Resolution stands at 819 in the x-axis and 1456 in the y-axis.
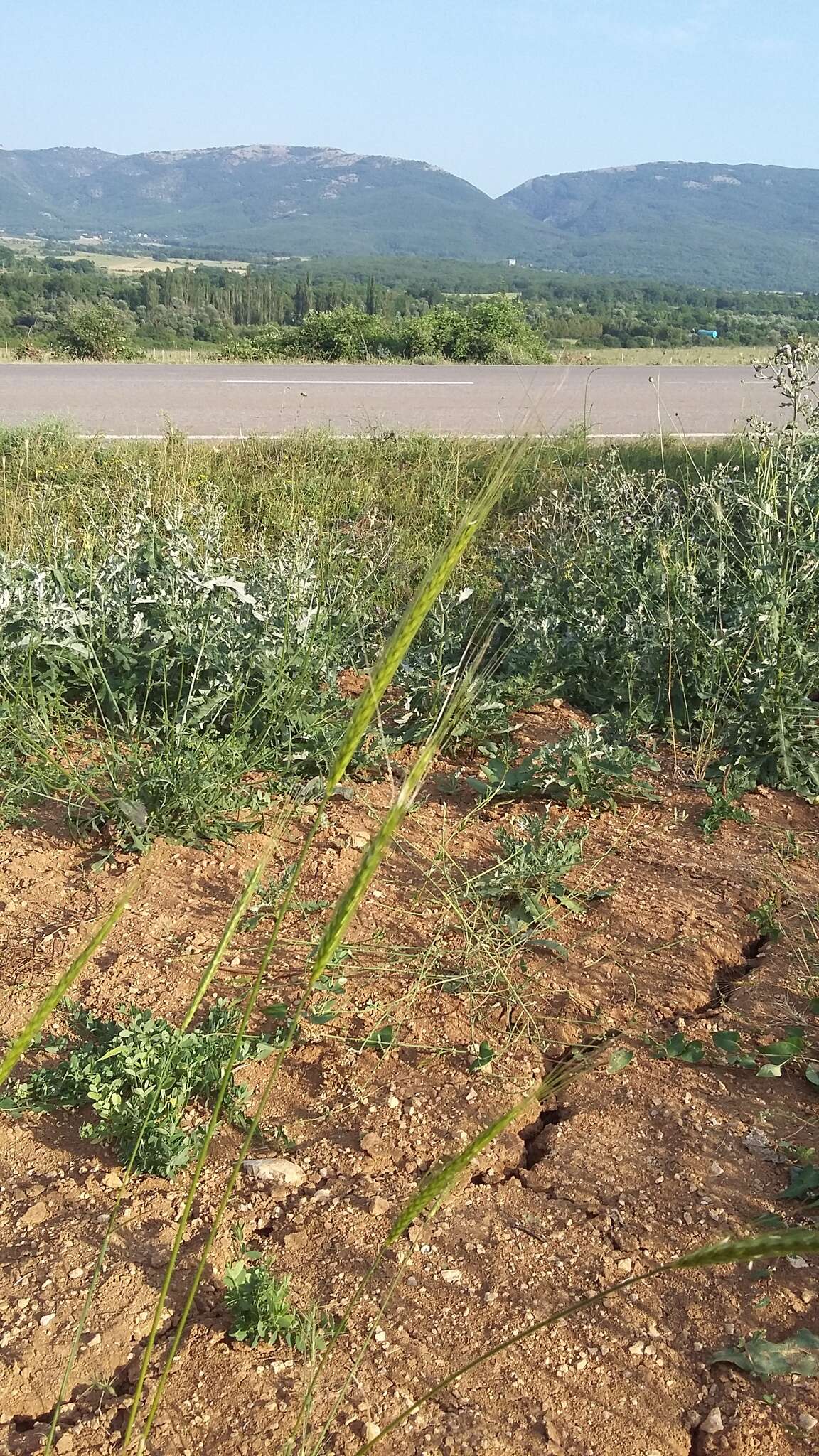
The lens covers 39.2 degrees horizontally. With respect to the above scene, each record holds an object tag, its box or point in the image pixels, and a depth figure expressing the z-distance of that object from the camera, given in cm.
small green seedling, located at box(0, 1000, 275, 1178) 217
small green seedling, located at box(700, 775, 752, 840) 340
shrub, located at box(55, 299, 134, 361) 1966
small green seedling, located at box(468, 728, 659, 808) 350
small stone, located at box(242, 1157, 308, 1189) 218
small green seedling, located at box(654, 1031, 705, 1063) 245
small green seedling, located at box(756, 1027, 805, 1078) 241
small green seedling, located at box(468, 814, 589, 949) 289
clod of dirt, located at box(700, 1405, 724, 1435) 169
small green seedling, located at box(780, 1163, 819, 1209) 208
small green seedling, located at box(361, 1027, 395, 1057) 250
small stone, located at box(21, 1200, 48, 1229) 206
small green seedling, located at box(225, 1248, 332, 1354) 179
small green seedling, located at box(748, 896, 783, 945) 289
